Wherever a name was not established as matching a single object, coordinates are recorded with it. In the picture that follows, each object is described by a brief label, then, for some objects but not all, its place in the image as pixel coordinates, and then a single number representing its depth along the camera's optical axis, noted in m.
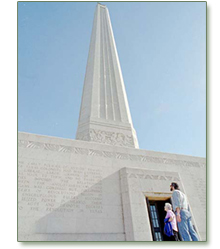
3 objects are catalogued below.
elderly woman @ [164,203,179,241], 6.22
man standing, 6.23
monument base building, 5.83
